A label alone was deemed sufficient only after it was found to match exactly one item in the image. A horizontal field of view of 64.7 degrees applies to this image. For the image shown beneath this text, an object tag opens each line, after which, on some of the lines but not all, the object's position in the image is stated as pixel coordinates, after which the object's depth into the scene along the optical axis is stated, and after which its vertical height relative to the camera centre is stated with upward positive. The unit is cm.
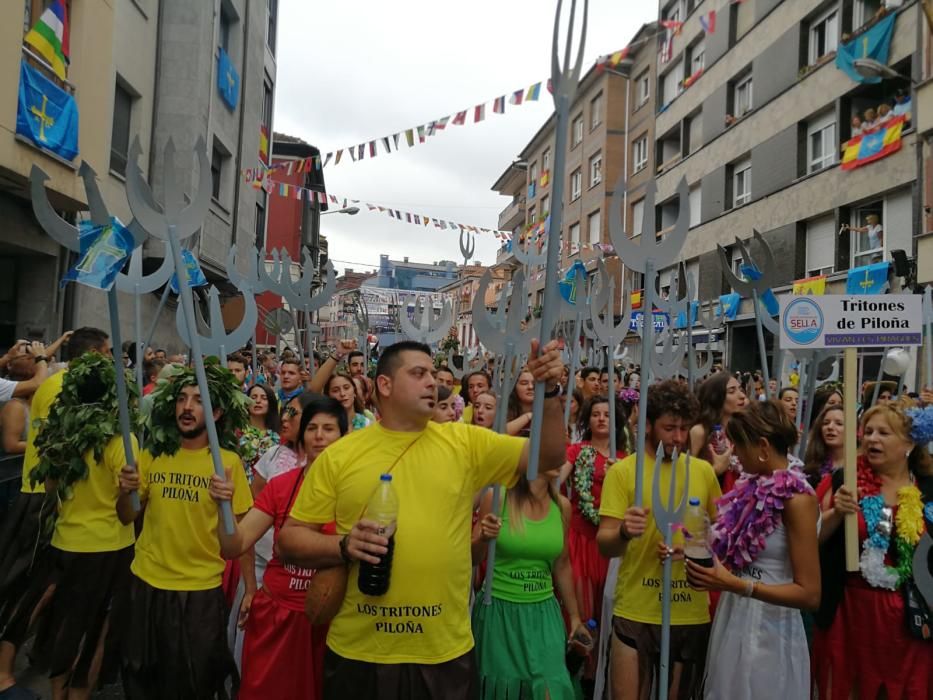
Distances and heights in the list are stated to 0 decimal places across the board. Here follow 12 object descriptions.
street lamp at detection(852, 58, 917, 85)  1401 +619
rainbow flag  929 +408
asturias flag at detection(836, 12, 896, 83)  1504 +709
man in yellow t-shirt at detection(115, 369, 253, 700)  342 -102
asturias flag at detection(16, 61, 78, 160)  904 +306
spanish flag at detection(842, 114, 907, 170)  1473 +501
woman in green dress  308 -103
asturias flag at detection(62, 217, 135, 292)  298 +42
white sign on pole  370 +32
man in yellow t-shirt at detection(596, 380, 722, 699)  338 -102
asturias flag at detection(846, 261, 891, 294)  1455 +219
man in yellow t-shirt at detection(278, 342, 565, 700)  249 -56
